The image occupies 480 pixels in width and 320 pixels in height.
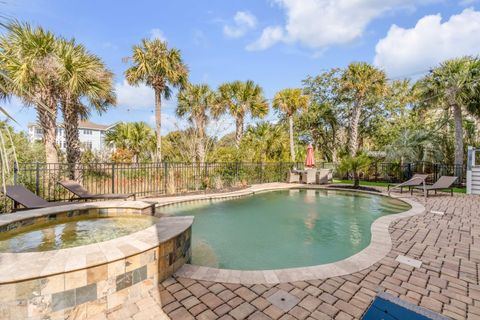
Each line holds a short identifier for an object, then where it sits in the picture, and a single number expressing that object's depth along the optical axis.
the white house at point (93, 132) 35.72
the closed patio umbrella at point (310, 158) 13.70
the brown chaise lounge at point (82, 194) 6.54
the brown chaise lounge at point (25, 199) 5.13
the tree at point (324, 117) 21.95
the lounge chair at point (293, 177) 14.54
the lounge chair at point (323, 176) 13.55
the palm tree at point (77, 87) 7.59
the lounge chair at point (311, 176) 13.70
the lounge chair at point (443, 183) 8.73
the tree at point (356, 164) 11.46
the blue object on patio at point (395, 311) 2.06
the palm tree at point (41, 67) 7.05
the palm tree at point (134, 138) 20.02
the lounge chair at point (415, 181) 9.08
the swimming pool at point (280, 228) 4.06
